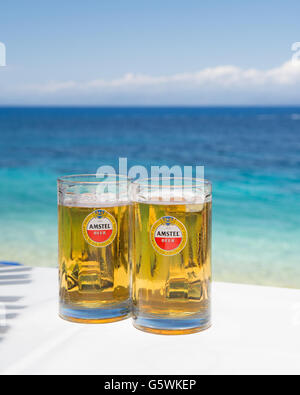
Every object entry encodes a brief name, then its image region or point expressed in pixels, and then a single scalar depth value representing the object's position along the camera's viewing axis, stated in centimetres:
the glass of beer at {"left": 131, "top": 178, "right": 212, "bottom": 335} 67
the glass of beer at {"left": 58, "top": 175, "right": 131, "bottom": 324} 71
